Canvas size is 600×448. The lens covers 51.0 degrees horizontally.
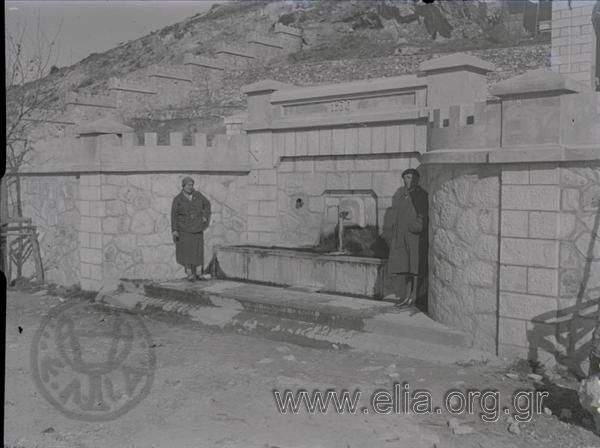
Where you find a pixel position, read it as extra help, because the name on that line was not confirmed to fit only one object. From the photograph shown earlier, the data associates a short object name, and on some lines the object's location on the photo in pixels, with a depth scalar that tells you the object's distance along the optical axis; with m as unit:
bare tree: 12.87
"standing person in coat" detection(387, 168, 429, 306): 7.65
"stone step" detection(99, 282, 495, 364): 6.71
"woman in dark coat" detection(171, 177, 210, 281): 10.05
